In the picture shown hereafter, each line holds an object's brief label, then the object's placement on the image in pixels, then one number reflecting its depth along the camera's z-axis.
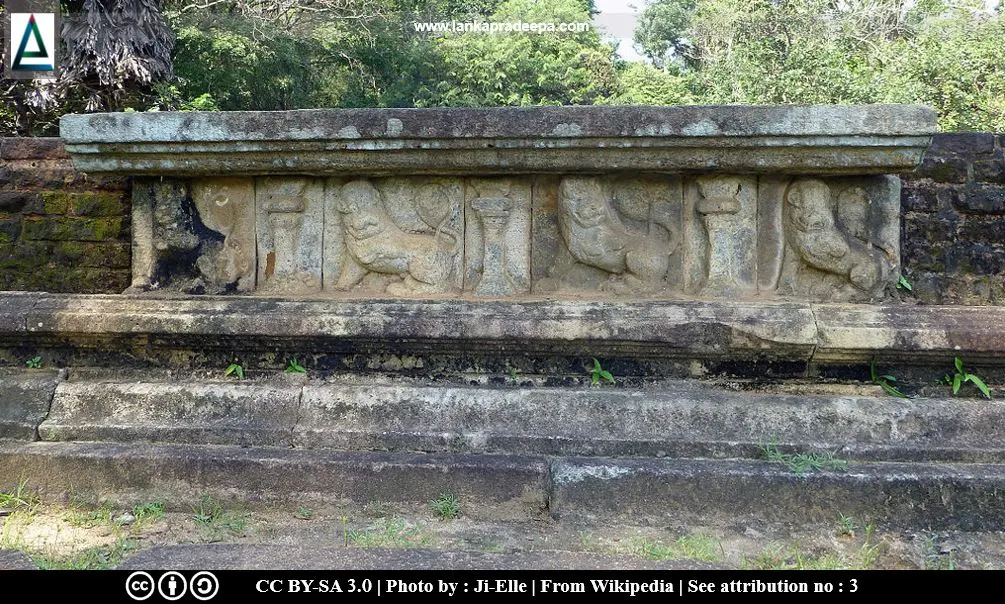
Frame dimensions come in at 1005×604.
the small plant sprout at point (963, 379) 3.03
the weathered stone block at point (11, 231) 3.65
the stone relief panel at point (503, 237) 3.33
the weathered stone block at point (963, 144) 3.25
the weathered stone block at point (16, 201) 3.64
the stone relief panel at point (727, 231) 3.21
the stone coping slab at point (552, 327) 3.00
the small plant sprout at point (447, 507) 2.84
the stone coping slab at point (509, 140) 2.90
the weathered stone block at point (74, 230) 3.61
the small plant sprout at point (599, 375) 3.15
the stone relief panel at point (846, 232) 3.15
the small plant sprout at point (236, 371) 3.29
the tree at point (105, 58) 8.59
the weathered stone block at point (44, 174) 3.64
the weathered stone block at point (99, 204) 3.60
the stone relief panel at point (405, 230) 3.35
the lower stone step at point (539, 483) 2.75
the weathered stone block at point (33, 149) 3.65
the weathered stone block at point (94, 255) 3.61
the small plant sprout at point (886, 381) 3.07
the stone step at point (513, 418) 2.95
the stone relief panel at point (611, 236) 3.26
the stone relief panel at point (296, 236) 3.42
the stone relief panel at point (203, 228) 3.45
